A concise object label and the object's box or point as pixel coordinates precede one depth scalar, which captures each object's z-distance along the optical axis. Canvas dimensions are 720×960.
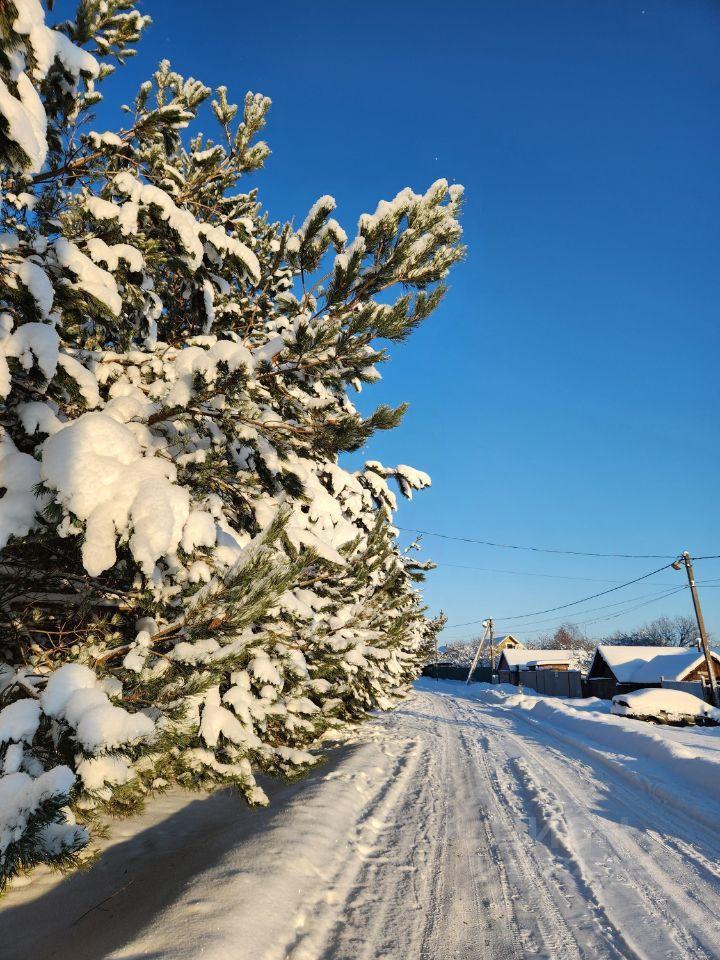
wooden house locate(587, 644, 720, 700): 31.30
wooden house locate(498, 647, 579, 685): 58.44
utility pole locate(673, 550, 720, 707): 20.78
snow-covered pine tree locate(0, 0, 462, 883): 2.10
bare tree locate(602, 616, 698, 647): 87.36
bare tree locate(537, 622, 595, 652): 119.13
